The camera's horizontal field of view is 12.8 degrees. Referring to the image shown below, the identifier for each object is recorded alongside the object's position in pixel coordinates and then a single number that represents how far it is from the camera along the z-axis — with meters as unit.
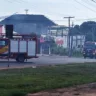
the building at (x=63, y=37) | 110.94
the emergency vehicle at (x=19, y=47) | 44.94
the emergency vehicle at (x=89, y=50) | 69.12
